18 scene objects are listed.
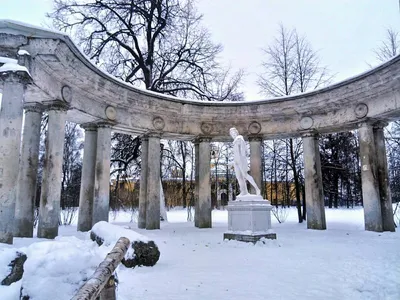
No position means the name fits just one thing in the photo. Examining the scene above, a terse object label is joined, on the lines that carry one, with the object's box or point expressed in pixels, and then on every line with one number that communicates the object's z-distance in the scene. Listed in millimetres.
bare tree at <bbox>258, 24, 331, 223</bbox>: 22062
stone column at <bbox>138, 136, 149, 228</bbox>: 15984
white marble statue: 11898
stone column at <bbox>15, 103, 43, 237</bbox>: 11094
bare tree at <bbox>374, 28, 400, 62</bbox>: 21562
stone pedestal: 10826
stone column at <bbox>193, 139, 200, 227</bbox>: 16694
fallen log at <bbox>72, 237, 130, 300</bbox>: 2505
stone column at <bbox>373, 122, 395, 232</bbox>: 13578
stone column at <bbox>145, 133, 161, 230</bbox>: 15297
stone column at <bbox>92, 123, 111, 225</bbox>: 13609
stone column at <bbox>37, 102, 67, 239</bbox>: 10914
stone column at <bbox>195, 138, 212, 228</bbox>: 16422
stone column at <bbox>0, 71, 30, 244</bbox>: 8328
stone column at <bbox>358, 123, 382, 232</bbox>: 13305
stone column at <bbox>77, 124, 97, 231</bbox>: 14078
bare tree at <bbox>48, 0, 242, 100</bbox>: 20203
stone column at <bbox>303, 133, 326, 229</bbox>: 15219
